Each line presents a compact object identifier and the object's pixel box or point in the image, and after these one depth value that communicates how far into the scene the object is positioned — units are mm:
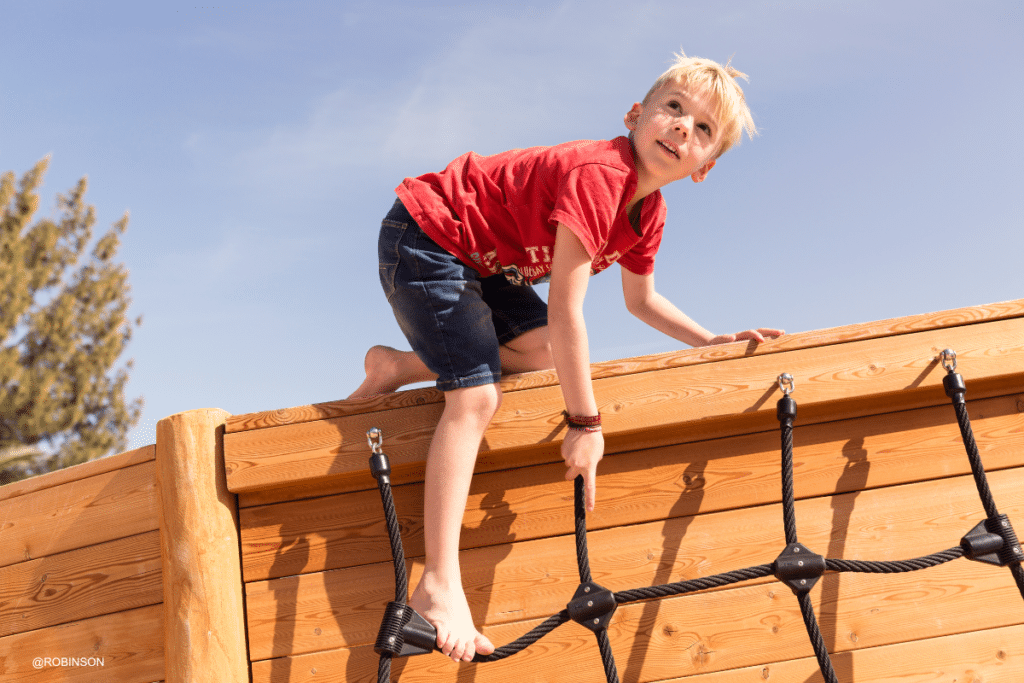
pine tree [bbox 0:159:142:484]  11008
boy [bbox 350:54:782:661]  1594
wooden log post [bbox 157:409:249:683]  1588
